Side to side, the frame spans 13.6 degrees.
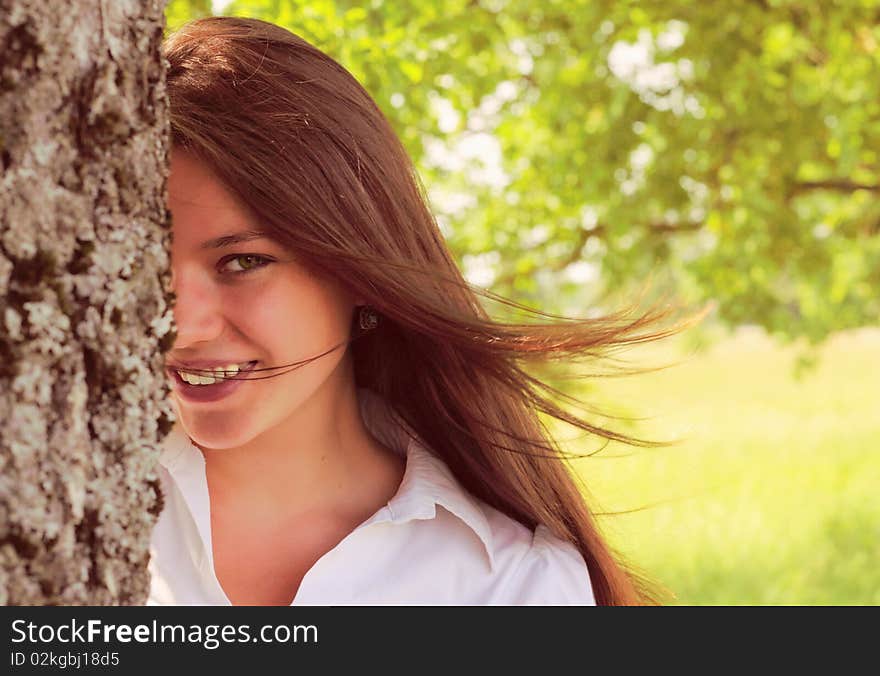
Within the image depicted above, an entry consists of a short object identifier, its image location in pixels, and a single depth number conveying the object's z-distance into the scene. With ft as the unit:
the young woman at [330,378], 6.79
